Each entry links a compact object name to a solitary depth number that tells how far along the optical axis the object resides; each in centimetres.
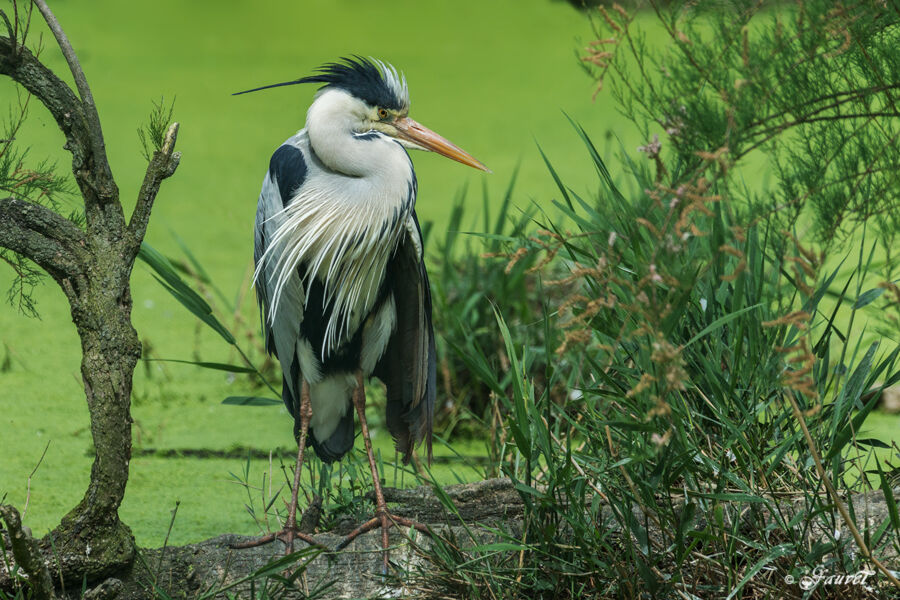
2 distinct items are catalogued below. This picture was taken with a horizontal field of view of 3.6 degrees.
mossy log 1630
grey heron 1651
